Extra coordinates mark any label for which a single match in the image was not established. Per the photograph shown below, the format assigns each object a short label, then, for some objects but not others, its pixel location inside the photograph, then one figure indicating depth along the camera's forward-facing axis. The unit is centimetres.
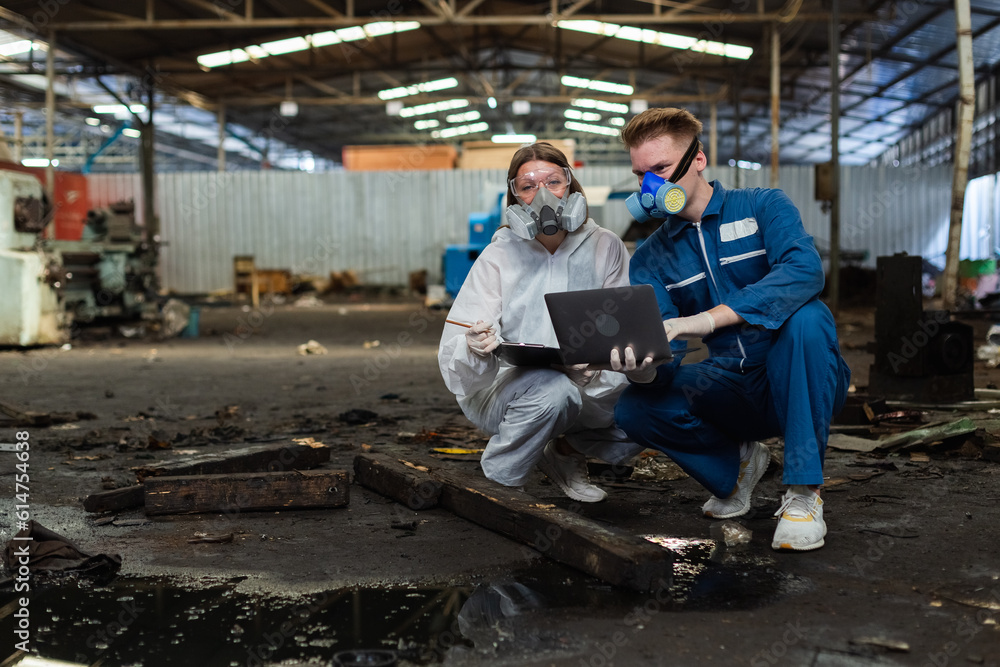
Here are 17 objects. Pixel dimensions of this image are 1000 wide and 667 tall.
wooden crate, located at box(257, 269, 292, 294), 1878
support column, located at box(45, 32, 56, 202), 1366
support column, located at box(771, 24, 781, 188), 1344
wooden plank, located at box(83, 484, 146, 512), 327
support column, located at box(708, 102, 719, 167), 1950
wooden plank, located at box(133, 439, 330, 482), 358
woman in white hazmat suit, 311
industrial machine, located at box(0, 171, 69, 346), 941
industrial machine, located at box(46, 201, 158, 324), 1052
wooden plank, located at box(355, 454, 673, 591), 233
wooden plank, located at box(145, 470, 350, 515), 326
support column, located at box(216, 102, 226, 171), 1960
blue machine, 1328
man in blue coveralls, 267
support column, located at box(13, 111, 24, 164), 1806
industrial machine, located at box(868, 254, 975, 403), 514
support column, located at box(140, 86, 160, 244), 1719
